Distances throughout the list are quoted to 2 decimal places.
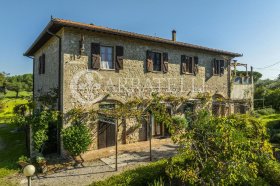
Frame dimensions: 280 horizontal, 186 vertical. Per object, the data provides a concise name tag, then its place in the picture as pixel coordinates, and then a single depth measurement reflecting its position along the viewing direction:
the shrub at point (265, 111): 26.61
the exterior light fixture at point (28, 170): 5.47
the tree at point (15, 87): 45.57
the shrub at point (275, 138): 13.93
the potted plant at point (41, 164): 9.12
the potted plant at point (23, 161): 9.23
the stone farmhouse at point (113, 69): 10.93
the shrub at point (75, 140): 9.89
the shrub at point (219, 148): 5.70
